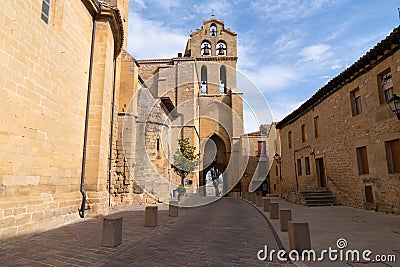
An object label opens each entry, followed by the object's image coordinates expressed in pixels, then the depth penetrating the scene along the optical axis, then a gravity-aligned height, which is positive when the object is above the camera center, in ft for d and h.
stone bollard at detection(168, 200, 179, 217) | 32.14 -3.81
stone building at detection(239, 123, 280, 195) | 94.53 +5.64
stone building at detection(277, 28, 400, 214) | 30.88 +5.98
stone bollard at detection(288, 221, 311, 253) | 14.42 -3.17
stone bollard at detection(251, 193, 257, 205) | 54.55 -4.19
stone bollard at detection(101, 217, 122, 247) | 16.47 -3.26
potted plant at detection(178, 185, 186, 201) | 63.25 -2.96
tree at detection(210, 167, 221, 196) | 116.26 +0.53
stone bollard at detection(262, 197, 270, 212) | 38.09 -3.93
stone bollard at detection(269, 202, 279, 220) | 29.58 -3.64
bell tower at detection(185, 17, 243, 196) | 113.70 +35.67
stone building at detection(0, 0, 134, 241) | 18.17 +5.97
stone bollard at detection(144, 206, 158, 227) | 24.15 -3.37
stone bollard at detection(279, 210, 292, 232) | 21.94 -3.28
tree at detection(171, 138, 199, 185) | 70.33 +4.53
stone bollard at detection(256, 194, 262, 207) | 46.93 -4.00
